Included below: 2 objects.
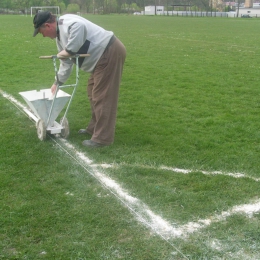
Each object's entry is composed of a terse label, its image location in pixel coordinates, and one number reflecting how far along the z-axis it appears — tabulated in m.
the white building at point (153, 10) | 93.28
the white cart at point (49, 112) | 5.25
